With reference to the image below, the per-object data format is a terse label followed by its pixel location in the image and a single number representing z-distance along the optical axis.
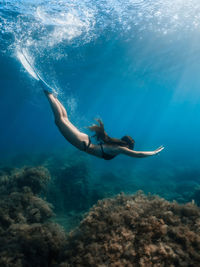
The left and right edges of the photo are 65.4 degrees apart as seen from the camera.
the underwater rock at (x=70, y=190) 10.67
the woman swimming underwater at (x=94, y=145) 4.04
